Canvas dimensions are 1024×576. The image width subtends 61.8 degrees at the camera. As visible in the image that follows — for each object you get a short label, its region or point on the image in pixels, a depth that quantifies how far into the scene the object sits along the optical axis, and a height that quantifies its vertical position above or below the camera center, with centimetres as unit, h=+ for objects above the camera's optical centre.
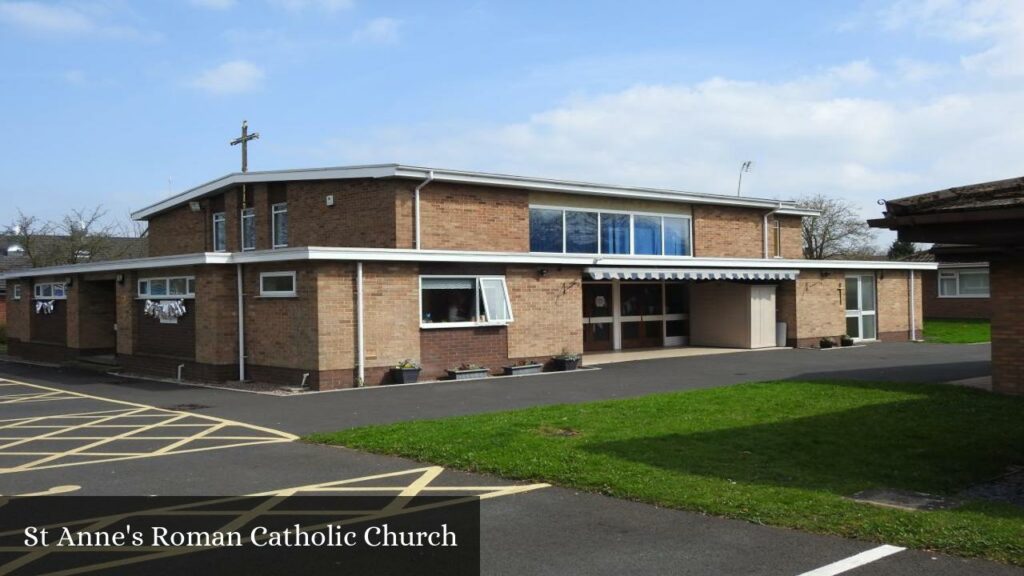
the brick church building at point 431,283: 1697 +49
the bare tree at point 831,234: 4603 +341
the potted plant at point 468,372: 1772 -146
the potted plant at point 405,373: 1694 -138
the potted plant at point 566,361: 1945 -137
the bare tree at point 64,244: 3694 +279
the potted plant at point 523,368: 1864 -146
